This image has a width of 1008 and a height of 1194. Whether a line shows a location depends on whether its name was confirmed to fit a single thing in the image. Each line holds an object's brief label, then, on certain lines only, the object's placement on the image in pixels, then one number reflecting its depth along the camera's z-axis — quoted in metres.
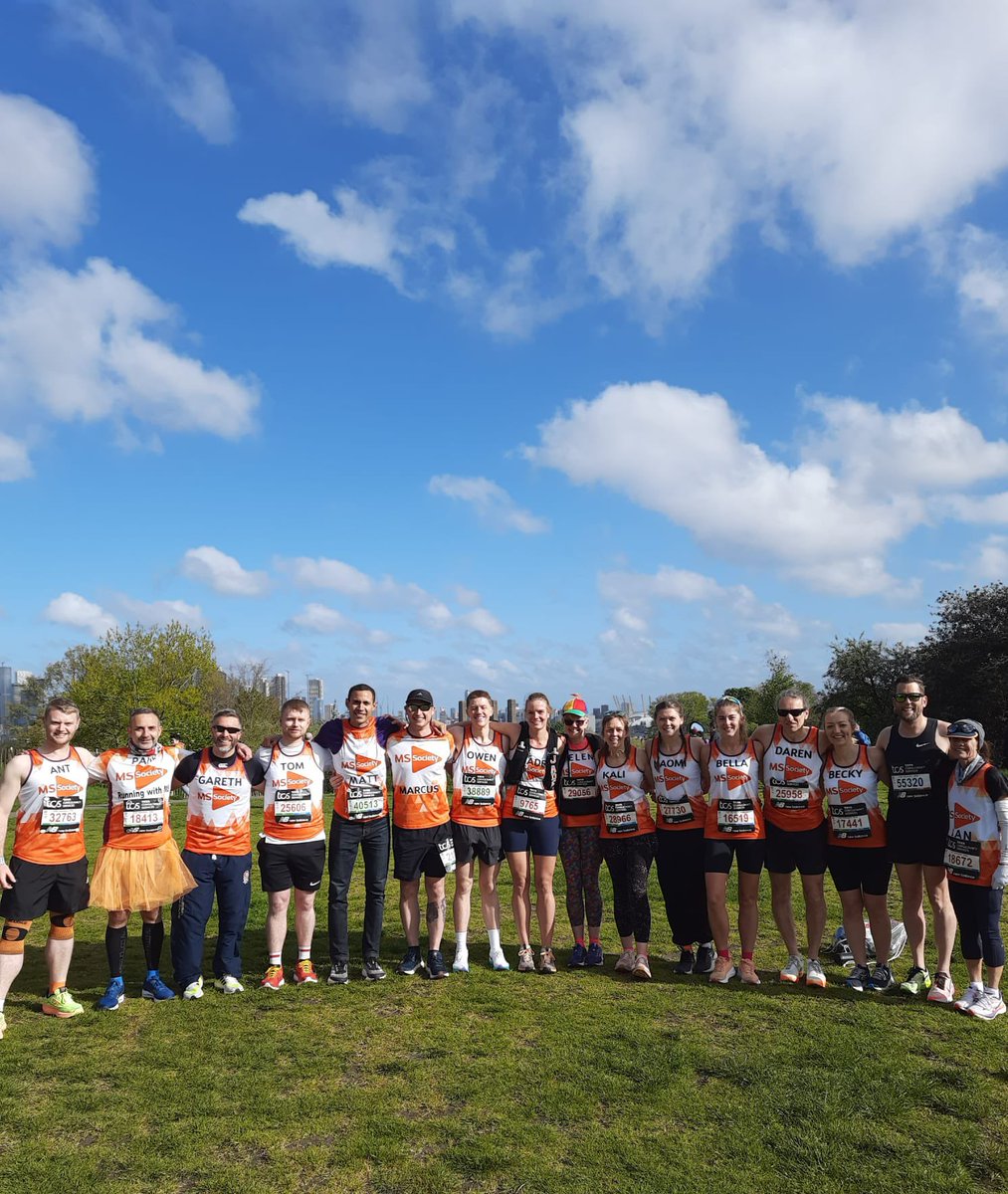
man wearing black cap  6.35
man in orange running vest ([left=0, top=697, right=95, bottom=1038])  5.41
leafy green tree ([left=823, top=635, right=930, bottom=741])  41.12
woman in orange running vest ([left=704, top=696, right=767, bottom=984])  6.18
